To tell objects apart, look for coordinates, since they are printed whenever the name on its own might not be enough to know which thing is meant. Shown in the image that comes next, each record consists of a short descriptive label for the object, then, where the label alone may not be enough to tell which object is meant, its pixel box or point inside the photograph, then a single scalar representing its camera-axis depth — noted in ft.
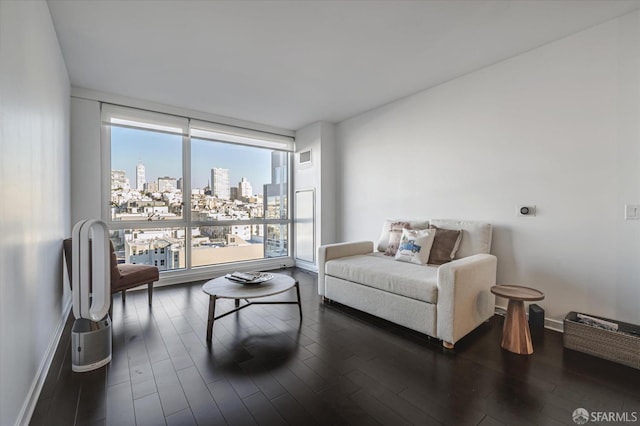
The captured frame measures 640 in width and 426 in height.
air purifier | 6.12
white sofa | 7.14
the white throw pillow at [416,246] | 9.64
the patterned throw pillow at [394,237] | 11.03
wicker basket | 6.26
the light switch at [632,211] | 6.98
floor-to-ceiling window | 12.42
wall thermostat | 8.69
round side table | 6.97
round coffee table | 7.59
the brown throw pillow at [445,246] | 9.56
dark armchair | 8.69
